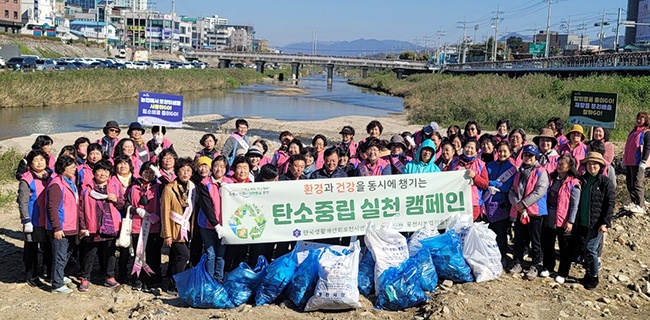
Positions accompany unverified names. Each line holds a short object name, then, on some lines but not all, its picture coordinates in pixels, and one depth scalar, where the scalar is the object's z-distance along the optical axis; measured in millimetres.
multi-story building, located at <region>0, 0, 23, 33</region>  68500
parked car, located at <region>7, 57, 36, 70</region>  40781
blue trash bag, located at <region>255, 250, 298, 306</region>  6262
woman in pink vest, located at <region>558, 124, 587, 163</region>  9164
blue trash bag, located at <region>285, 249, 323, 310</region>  6215
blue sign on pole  11227
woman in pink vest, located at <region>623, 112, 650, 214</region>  9672
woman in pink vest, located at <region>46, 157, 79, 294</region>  6414
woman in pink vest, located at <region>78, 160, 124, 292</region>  6594
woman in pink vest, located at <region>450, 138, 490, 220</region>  7445
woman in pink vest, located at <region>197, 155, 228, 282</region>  6516
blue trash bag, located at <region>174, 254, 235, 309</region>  6191
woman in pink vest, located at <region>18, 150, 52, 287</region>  6582
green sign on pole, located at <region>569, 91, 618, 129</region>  11375
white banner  6660
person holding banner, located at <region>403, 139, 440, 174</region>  7512
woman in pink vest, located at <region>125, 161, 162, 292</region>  6695
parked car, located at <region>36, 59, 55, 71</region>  41906
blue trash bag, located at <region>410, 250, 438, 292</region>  6590
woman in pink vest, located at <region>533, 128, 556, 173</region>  7625
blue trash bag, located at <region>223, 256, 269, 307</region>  6297
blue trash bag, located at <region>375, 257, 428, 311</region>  6336
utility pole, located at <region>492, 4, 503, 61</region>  82250
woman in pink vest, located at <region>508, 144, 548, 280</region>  7062
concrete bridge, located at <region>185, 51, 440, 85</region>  93188
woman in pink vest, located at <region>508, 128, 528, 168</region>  8419
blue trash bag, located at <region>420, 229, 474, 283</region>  6855
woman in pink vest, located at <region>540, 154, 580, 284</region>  7062
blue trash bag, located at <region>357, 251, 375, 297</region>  6605
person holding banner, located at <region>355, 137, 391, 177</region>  7574
